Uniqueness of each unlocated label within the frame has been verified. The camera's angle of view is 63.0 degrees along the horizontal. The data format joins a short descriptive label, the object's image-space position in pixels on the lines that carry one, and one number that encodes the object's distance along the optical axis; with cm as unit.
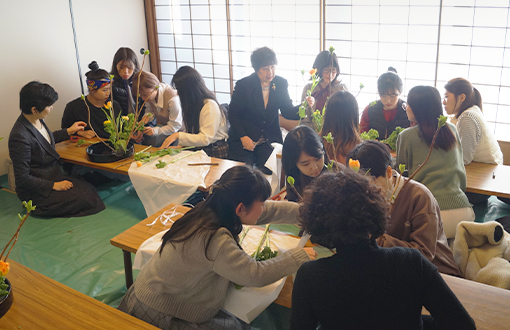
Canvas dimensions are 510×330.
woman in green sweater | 246
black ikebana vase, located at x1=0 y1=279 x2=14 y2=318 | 153
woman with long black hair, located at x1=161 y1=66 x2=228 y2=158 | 366
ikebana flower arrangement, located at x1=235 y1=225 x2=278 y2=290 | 187
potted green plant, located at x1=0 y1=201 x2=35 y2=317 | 154
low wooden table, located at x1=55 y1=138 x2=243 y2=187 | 316
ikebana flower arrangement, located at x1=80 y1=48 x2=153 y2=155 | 350
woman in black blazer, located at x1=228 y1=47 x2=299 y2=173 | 400
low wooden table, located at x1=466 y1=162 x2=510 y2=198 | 266
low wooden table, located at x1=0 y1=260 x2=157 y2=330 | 153
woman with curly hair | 125
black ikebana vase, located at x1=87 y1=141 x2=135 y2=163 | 344
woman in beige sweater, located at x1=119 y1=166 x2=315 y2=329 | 162
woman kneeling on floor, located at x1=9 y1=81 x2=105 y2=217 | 335
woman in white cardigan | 310
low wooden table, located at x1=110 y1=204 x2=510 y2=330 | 148
